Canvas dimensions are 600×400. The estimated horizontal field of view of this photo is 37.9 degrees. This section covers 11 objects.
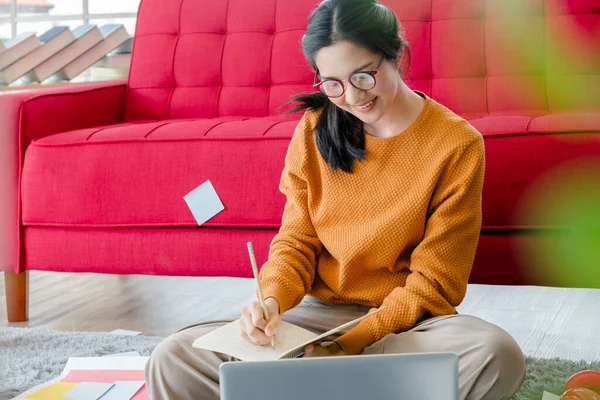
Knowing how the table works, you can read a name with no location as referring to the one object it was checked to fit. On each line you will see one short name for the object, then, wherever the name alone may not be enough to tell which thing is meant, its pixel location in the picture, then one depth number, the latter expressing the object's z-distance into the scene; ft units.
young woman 4.45
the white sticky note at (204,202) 7.14
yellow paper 5.74
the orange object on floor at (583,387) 4.43
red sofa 6.52
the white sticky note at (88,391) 5.76
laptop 3.12
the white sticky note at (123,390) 5.75
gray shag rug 5.88
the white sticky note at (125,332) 7.51
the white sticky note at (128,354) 6.67
